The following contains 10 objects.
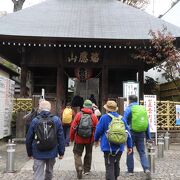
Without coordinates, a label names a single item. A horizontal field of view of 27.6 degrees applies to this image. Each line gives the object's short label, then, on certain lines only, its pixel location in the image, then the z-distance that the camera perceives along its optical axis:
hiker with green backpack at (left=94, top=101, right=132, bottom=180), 6.64
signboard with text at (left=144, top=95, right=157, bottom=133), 14.36
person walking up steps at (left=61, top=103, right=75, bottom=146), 13.66
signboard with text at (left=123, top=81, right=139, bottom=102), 15.40
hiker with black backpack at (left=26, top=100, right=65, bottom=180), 6.12
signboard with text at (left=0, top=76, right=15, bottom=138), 12.91
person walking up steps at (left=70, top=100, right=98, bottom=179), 7.97
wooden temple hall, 16.36
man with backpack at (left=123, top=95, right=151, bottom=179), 8.34
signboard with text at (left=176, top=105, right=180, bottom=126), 15.84
